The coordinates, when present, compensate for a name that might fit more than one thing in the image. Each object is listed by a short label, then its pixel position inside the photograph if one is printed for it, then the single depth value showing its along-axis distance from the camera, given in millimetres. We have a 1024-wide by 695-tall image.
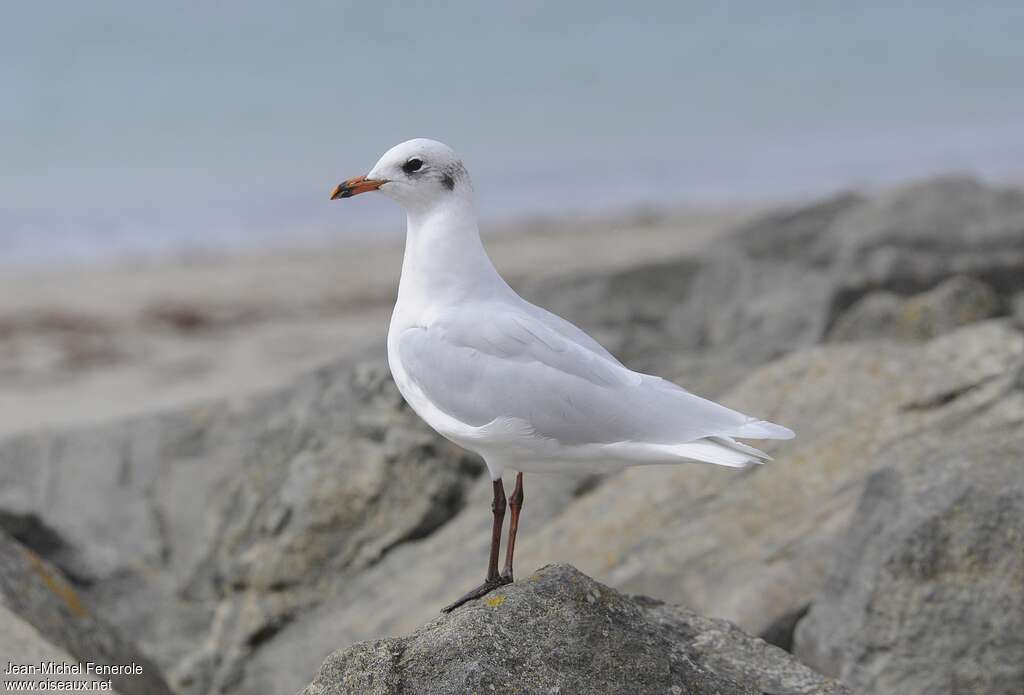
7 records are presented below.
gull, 6895
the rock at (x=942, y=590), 7727
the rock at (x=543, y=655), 6102
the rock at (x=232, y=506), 11258
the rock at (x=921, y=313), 12195
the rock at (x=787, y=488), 9289
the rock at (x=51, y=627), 7746
